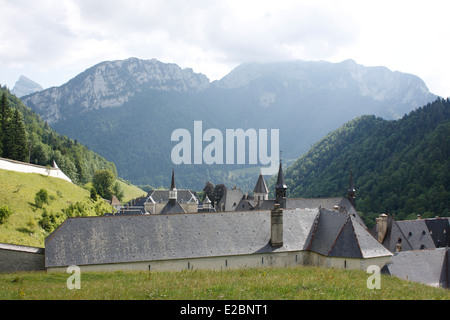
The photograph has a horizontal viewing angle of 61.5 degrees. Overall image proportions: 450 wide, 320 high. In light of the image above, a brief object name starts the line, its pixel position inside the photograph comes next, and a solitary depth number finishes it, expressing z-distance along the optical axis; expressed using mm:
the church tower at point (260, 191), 84562
